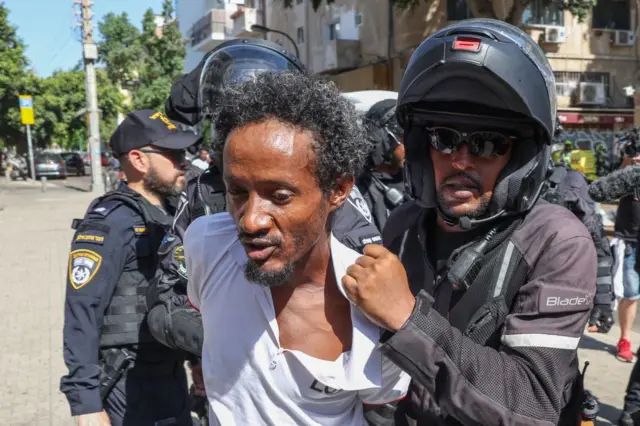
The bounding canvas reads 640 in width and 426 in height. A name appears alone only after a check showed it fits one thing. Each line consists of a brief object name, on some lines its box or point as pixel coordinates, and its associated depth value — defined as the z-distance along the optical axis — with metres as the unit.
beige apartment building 22.05
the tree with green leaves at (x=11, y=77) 35.97
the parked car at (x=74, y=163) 43.50
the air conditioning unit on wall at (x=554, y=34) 21.75
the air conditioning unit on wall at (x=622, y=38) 22.97
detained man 1.39
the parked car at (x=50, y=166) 35.69
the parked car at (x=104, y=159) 44.24
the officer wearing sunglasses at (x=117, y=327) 2.68
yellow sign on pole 27.22
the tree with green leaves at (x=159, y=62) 33.09
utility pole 23.75
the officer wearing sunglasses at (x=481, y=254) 1.36
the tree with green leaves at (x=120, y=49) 40.53
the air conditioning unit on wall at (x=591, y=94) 22.91
